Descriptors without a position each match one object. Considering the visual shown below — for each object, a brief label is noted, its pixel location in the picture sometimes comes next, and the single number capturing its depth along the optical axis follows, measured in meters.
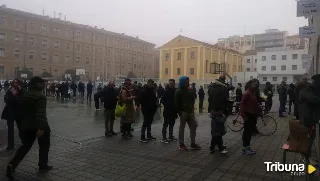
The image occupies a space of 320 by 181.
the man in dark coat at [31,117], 5.25
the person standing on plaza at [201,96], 19.91
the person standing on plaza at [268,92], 15.44
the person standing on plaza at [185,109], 7.40
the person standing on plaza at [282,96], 14.97
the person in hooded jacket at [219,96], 7.07
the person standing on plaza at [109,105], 9.28
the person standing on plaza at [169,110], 8.42
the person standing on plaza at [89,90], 25.24
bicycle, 9.62
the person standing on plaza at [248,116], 7.00
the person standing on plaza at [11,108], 6.88
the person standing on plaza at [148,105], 8.65
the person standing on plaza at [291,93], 14.96
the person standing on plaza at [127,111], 8.87
